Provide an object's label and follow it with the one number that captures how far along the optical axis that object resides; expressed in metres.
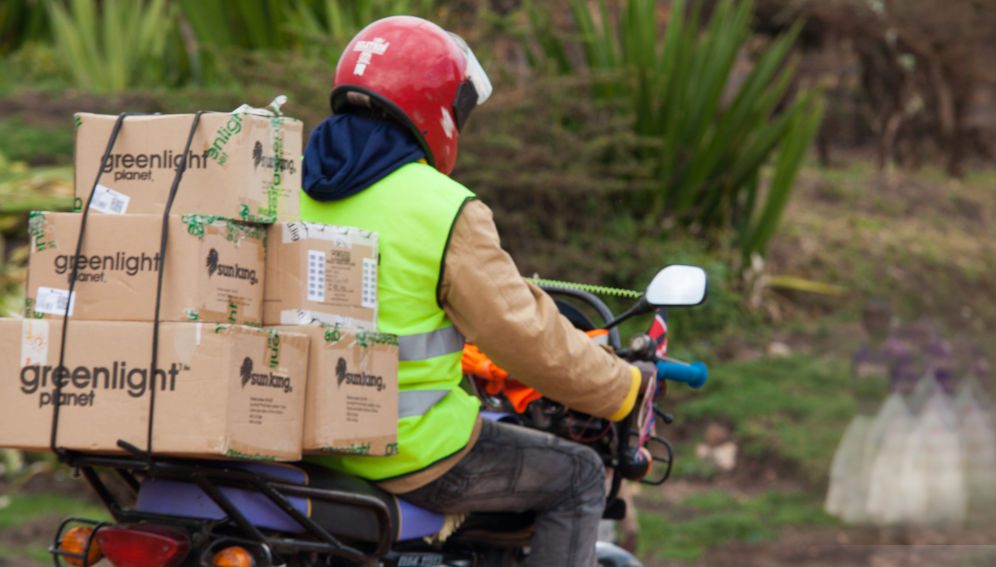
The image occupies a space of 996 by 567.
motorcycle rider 6.60
